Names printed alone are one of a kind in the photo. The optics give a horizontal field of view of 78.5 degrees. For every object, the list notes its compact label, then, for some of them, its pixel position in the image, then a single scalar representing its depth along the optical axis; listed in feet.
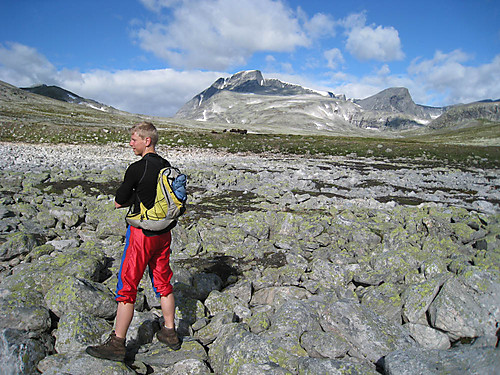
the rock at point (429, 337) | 16.44
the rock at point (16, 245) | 23.01
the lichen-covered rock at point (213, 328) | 17.10
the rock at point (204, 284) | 21.58
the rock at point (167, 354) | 14.71
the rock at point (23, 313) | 14.93
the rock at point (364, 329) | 15.42
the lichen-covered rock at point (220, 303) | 20.03
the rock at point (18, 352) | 12.84
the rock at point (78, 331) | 14.68
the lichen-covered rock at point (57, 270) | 18.31
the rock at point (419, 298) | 17.67
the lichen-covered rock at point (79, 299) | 16.42
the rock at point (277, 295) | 20.54
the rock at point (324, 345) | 14.88
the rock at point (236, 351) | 13.91
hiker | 15.21
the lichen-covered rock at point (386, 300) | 18.35
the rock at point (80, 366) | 12.48
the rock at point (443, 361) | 11.60
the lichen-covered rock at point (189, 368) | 13.62
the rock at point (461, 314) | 16.17
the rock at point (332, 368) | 12.69
